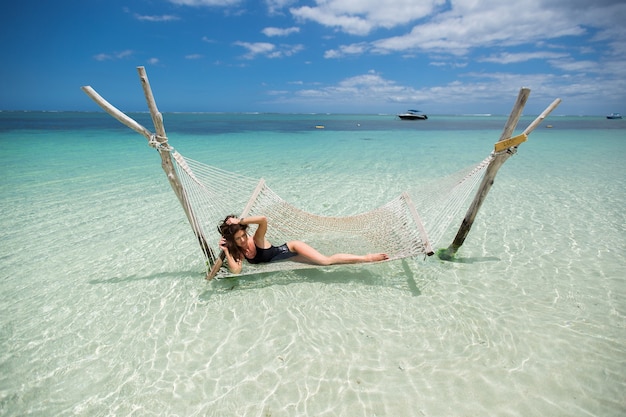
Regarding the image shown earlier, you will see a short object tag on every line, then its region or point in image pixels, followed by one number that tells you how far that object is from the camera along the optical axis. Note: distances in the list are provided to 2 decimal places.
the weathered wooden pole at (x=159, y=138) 2.77
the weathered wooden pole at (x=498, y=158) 3.22
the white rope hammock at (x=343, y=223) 3.26
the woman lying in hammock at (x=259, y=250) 3.22
